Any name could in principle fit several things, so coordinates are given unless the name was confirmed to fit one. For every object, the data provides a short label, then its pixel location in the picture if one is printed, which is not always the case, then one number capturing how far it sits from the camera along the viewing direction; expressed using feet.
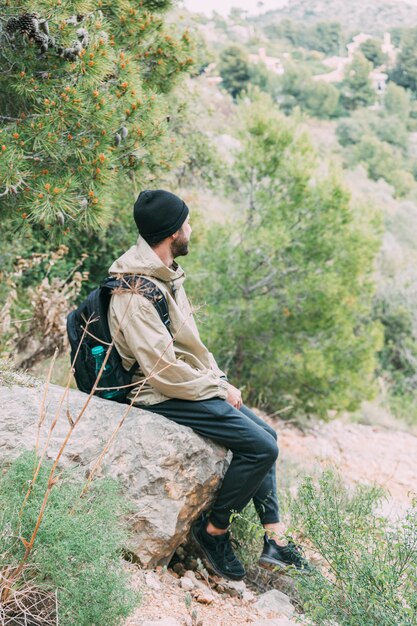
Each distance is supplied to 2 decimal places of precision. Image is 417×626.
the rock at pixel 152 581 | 10.02
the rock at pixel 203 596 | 10.49
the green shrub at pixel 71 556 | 7.50
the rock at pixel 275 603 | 10.78
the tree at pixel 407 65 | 146.00
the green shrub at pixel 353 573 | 7.48
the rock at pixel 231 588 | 11.28
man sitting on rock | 10.47
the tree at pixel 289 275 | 26.37
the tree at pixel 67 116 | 12.25
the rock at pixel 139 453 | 10.36
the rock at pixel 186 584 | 10.75
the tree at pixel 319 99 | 127.95
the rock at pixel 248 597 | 11.19
